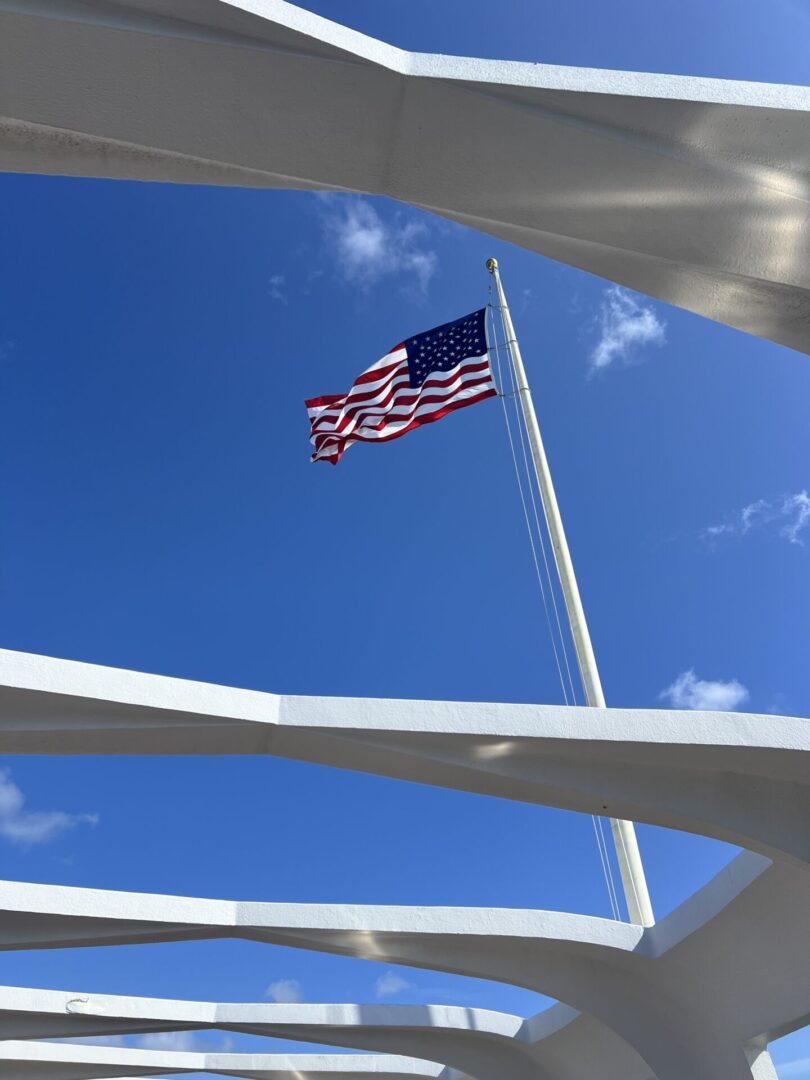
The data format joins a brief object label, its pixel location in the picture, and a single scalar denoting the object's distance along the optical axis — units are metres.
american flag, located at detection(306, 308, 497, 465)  12.54
